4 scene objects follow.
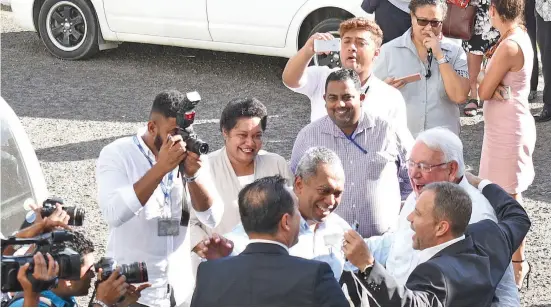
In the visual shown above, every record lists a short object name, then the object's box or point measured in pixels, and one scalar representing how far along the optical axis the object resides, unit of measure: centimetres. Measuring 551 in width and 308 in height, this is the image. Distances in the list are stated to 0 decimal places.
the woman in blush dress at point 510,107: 667
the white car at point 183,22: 1055
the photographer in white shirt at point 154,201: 508
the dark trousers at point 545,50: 984
